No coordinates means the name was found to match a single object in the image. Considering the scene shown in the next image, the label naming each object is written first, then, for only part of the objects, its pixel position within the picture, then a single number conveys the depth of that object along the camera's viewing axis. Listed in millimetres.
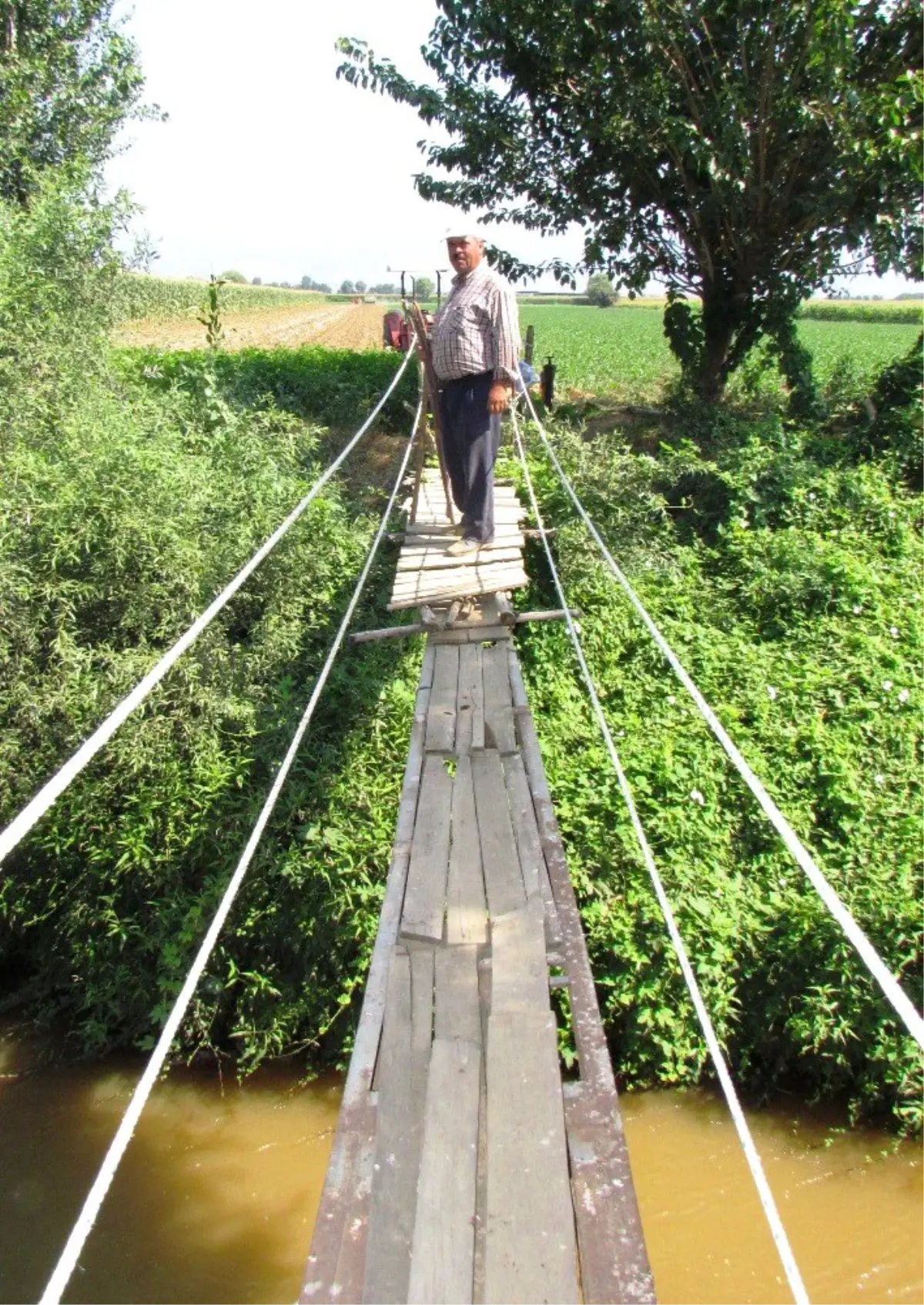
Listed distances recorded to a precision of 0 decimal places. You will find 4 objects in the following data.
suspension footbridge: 1236
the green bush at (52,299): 6043
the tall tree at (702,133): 5770
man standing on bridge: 3494
